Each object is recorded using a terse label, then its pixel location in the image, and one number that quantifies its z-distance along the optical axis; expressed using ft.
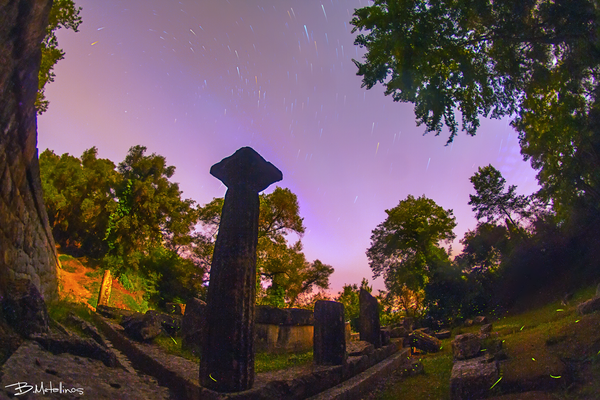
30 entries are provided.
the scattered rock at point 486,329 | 36.01
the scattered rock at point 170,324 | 25.27
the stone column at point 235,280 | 11.98
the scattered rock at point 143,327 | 21.58
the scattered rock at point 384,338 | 32.09
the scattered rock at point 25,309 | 12.78
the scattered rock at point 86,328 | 21.87
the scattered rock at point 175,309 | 40.62
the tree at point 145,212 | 56.46
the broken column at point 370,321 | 30.04
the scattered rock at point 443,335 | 47.06
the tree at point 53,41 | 33.53
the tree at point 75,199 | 65.26
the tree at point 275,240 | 69.31
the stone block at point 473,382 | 13.40
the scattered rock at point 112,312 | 32.27
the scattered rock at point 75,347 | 12.15
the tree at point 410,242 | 84.89
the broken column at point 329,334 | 19.06
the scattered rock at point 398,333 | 39.52
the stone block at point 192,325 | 21.67
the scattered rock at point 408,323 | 55.77
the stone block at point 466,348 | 19.53
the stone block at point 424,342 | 36.55
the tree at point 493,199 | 73.05
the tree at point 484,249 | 66.85
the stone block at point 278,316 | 23.36
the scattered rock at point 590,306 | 20.48
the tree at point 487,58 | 26.89
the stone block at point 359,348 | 23.14
